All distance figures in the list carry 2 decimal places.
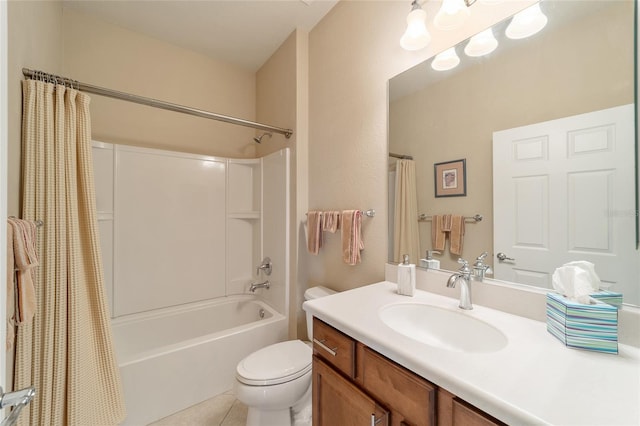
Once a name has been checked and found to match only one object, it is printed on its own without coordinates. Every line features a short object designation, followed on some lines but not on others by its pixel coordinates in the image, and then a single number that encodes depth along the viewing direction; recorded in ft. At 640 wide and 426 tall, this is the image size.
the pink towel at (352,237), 4.80
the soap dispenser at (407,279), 3.62
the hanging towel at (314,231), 5.74
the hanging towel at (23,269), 2.59
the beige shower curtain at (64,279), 3.58
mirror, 2.38
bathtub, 4.67
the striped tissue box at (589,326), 2.06
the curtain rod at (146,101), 3.82
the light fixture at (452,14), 3.30
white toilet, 3.95
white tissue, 2.24
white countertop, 1.49
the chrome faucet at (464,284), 3.08
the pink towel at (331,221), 5.30
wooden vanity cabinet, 1.91
